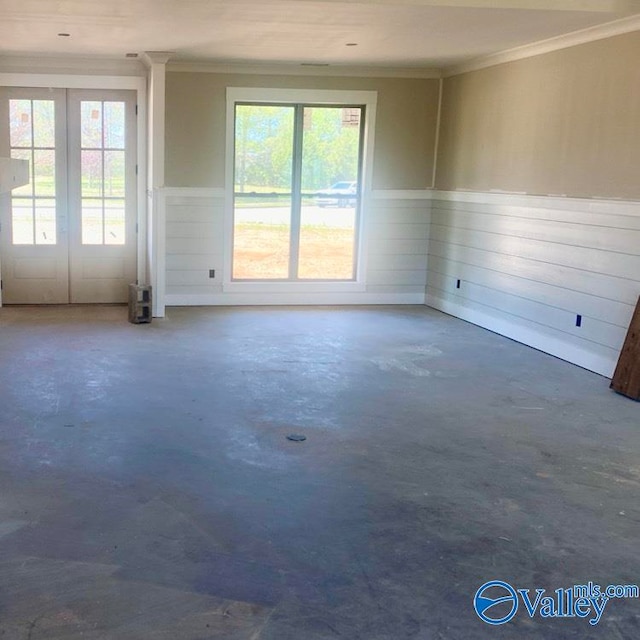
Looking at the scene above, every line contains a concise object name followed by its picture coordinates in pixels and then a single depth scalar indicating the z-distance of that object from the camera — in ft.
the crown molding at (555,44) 17.71
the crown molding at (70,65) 24.40
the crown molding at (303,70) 25.45
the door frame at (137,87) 24.57
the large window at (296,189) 26.71
